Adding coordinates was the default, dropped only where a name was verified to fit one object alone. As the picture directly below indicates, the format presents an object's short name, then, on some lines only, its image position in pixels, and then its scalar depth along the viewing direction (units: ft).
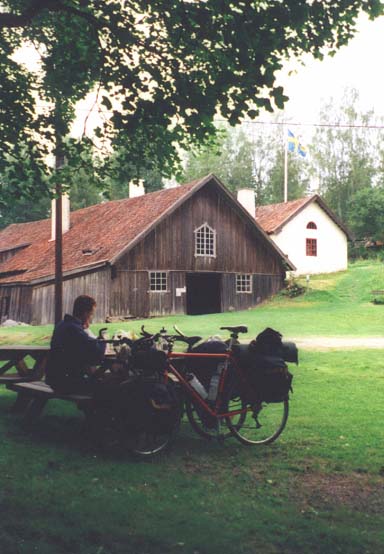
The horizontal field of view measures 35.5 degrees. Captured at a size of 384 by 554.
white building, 142.10
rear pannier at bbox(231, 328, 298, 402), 21.58
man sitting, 21.01
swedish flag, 155.94
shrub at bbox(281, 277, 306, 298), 116.16
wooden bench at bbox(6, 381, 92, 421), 21.08
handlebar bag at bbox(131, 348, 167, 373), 20.47
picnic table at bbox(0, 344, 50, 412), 26.94
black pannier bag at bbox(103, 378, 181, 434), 20.04
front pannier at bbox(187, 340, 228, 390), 22.21
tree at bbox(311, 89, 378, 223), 204.74
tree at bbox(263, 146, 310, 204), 213.46
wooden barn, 96.58
